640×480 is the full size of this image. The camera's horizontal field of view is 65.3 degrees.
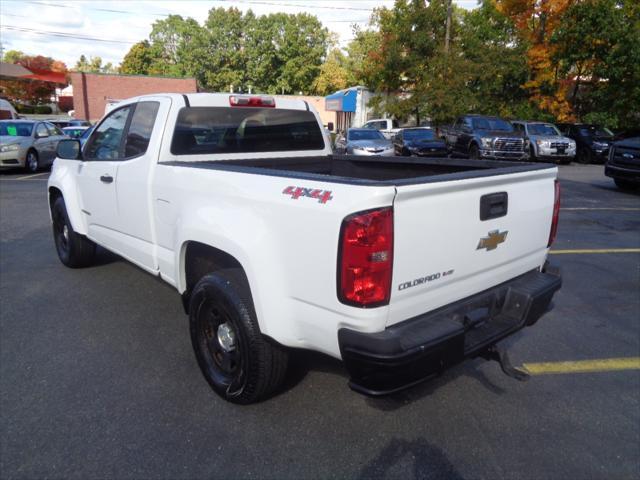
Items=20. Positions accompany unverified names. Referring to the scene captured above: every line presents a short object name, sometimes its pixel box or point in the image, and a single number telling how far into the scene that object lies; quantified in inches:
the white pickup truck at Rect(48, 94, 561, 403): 88.8
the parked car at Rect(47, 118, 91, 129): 986.7
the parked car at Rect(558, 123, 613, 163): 840.3
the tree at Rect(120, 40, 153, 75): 3034.0
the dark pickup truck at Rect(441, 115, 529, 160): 721.6
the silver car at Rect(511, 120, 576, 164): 795.4
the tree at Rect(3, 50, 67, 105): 2116.3
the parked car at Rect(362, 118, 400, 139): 1042.6
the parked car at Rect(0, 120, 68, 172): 581.6
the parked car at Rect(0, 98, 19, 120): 844.0
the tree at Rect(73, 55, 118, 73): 4084.6
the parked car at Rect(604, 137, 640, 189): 489.2
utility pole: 1117.0
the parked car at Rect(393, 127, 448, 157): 753.6
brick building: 1665.8
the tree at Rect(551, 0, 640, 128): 904.3
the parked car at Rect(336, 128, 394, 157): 674.2
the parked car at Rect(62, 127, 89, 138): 822.5
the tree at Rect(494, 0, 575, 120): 1045.8
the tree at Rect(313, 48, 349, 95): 2315.5
